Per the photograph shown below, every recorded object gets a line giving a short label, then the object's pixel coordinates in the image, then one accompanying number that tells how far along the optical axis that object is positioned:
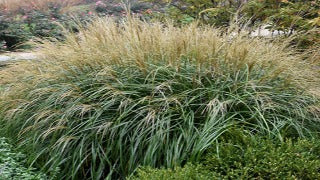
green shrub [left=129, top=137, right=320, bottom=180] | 2.90
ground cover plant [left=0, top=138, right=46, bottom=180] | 3.19
